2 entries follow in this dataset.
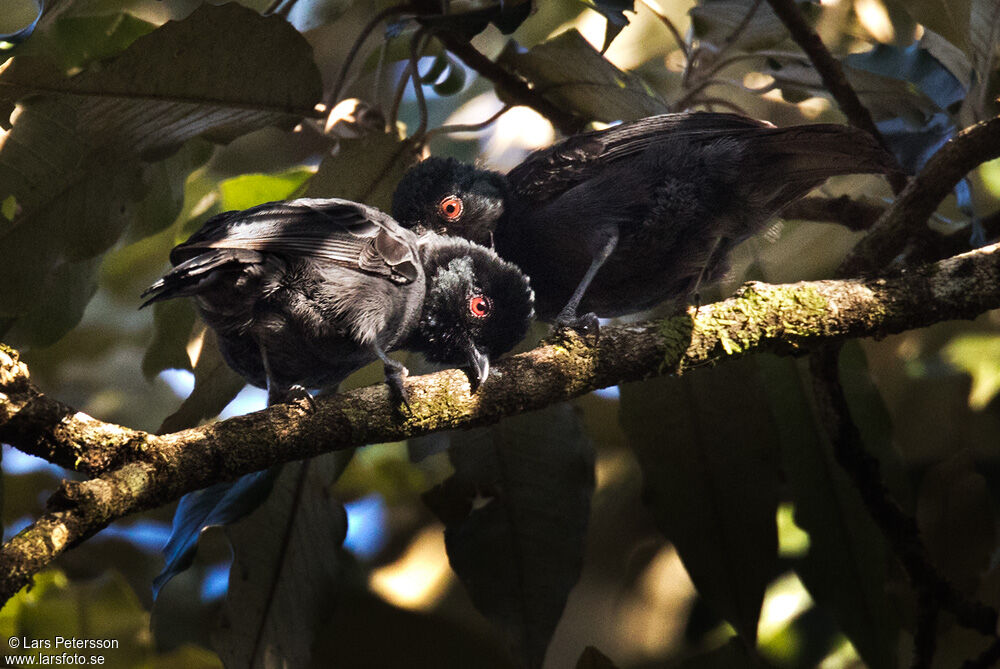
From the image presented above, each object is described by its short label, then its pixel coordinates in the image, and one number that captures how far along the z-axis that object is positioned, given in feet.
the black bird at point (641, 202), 19.99
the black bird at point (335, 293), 15.47
